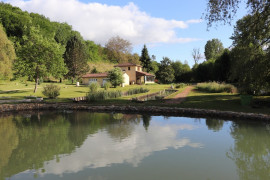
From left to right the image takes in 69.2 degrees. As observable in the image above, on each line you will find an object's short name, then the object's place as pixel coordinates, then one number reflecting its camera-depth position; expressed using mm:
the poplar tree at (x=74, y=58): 53125
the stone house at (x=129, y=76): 47162
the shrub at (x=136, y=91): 29769
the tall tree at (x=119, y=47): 82756
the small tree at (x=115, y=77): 39184
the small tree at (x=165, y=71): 53031
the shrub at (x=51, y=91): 23750
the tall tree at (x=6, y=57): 27984
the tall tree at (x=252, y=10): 12695
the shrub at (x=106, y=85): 35638
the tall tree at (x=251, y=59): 14623
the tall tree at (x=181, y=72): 59875
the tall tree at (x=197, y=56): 83312
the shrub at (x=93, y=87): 26653
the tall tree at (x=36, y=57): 29922
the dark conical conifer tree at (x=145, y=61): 71375
